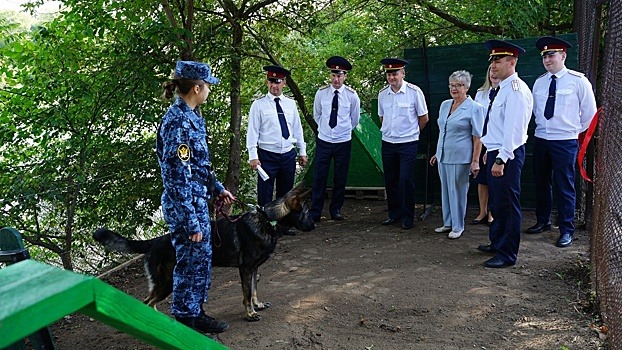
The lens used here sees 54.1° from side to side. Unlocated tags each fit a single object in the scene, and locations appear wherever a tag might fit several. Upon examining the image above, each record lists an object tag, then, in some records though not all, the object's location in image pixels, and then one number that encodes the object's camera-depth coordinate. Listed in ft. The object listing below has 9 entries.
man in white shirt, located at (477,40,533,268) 18.49
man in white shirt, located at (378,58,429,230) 25.11
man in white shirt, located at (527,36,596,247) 21.25
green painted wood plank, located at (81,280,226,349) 4.28
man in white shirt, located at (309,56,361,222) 26.40
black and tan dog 14.93
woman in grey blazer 22.65
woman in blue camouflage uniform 13.44
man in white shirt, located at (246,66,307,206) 24.50
